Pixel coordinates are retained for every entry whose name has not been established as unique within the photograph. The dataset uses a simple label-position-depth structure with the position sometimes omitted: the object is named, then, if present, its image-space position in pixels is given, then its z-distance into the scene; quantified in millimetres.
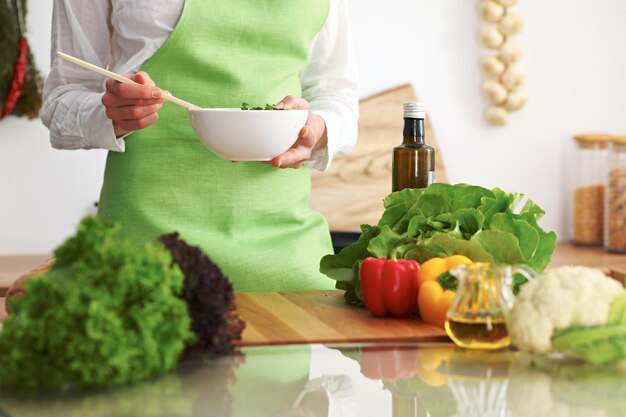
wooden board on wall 3663
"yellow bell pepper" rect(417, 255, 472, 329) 1796
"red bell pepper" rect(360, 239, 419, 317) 1854
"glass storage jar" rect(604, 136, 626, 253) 3665
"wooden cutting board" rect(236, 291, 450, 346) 1740
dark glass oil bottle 2042
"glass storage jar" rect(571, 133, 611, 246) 3902
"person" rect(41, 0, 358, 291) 2215
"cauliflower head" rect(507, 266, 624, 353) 1605
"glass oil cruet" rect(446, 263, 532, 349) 1642
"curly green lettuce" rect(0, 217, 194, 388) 1437
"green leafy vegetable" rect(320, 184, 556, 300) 1881
